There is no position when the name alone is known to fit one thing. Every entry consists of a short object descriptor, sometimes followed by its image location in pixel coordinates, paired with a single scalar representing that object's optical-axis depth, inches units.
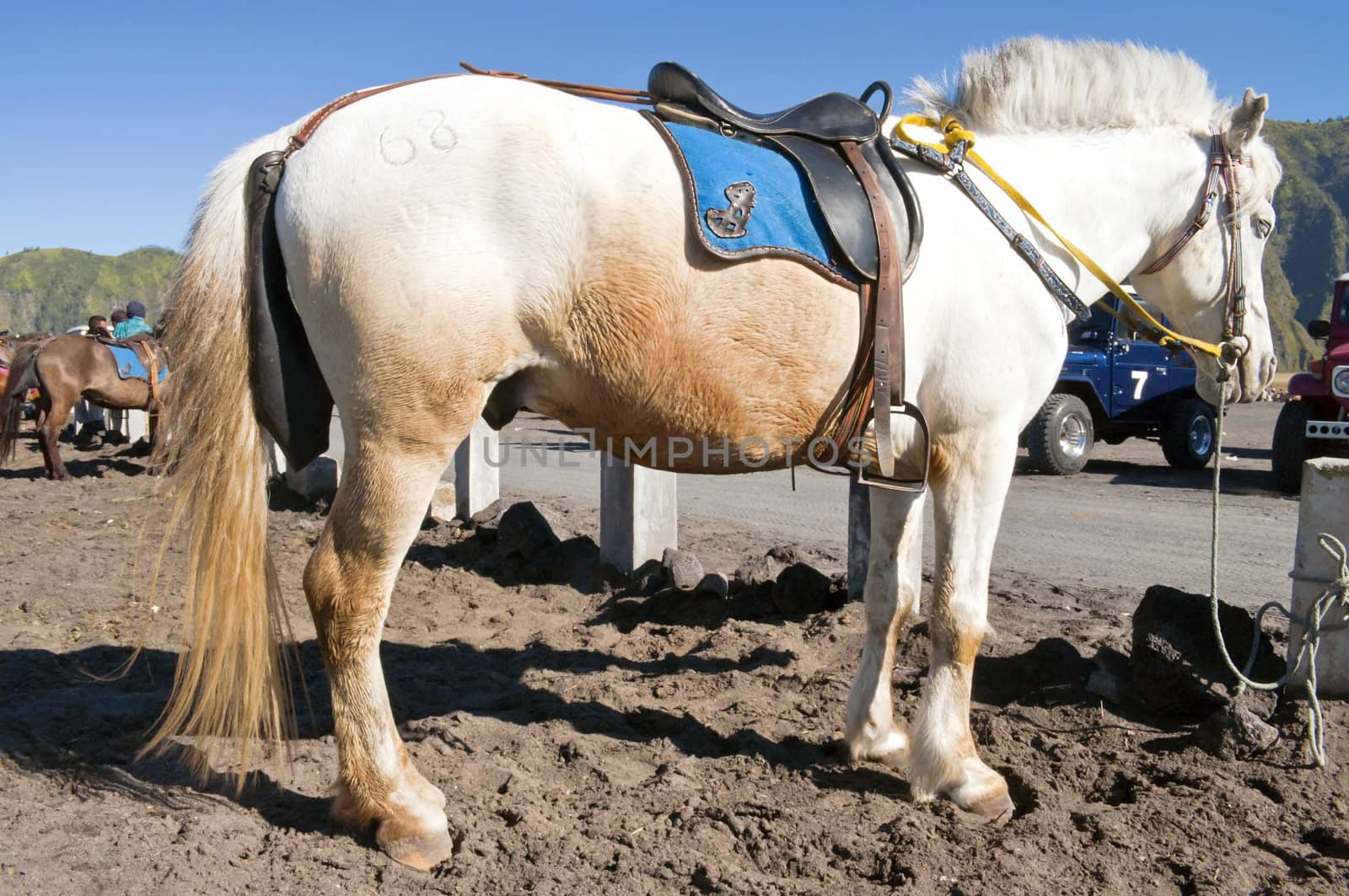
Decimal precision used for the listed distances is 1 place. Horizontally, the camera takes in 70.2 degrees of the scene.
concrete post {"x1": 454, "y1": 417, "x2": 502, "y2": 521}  274.8
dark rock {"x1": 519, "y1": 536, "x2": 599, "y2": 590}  225.3
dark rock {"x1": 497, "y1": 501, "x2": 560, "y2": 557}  232.2
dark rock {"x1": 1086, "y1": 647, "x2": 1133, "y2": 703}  145.0
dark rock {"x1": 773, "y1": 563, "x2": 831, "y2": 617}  188.9
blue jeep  446.9
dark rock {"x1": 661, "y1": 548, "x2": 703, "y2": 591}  204.2
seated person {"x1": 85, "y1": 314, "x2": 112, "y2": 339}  495.6
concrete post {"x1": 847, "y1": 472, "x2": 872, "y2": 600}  189.3
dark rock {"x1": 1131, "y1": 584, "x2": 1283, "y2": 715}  138.1
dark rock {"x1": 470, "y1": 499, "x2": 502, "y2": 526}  272.4
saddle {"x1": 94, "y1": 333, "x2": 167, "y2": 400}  467.2
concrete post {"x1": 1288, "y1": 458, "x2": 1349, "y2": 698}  137.3
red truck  369.4
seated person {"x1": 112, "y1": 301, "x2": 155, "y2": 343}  609.3
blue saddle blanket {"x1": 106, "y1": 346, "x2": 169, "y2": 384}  465.1
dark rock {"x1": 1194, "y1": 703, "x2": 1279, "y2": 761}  125.4
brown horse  424.2
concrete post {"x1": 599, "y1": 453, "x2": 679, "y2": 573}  219.0
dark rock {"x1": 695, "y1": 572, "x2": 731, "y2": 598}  194.5
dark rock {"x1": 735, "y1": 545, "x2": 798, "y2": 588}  200.8
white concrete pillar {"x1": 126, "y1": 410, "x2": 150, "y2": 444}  557.3
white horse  96.0
